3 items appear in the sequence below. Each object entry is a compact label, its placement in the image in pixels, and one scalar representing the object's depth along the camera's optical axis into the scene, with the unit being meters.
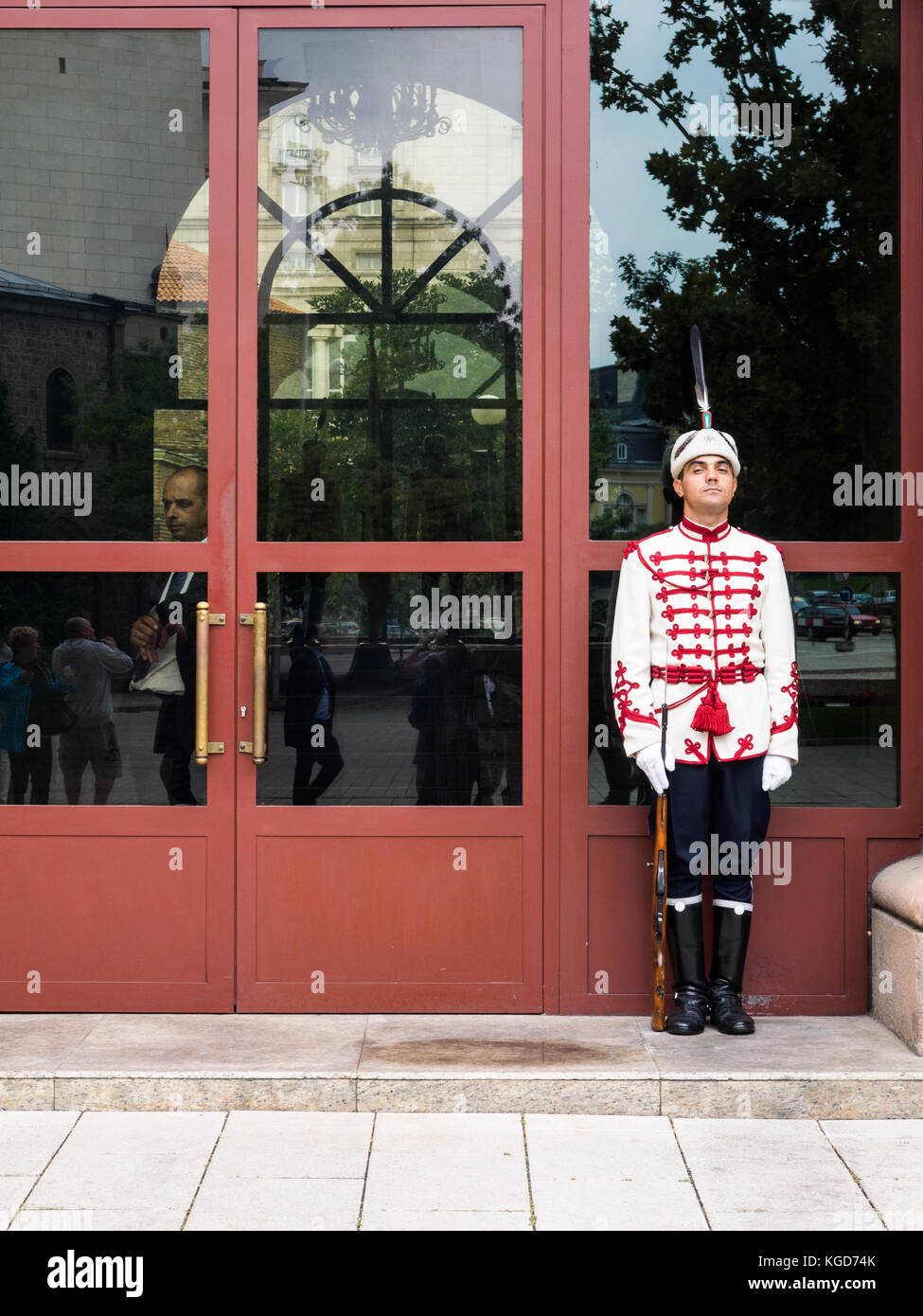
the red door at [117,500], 5.14
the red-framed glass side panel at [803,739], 5.13
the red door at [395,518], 5.14
